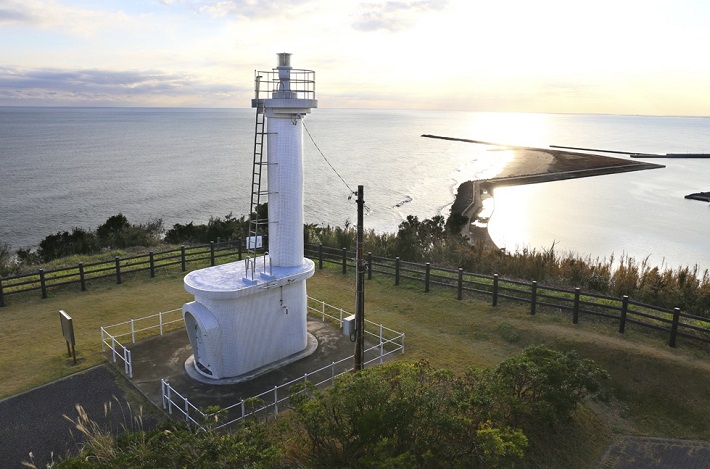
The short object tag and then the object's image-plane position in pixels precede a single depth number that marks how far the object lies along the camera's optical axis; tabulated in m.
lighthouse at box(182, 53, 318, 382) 9.95
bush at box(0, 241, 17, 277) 17.30
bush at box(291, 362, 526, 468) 6.42
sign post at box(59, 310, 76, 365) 10.59
